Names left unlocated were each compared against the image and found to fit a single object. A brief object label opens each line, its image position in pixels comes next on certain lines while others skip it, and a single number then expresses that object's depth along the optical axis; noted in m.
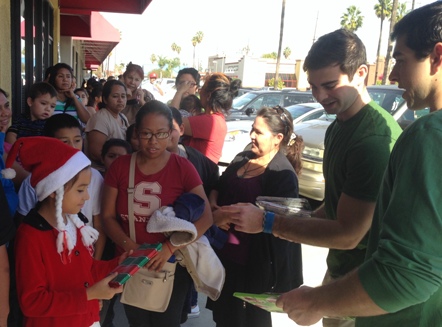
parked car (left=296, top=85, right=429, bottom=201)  6.75
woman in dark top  2.91
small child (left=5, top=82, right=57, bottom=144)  3.51
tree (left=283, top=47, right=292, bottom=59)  100.50
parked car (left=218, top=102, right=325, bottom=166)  9.46
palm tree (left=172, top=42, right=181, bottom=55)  111.22
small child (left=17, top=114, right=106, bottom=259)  2.78
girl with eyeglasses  2.66
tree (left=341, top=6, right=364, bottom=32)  51.41
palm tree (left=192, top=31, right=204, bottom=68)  93.31
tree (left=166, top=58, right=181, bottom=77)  92.18
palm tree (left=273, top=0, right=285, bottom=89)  30.11
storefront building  4.82
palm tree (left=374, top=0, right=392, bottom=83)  40.28
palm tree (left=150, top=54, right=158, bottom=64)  121.00
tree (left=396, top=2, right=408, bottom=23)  43.08
